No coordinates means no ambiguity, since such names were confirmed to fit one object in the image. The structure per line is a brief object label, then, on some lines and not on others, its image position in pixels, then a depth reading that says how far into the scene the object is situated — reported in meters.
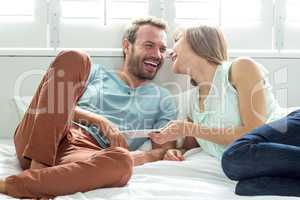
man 2.51
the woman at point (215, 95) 2.80
